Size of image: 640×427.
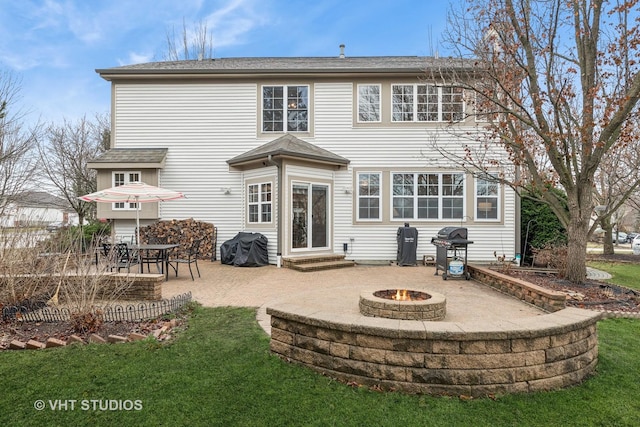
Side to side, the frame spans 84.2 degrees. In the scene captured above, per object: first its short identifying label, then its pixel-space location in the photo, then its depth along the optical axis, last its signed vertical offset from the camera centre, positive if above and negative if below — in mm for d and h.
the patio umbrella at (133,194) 7809 +376
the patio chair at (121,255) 6785 -936
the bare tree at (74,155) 20266 +3299
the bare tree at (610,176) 10719 +1458
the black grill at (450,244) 7762 -718
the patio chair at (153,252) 7663 -1033
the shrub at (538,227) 10867 -438
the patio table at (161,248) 7391 -770
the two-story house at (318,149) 10945 +1970
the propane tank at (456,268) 7714 -1207
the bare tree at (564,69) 6457 +2865
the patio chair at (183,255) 10680 -1351
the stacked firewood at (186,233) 11102 -681
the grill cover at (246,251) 9938 -1136
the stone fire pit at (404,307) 3953 -1074
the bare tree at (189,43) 24100 +11564
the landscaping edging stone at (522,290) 4771 -1243
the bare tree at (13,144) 11117 +2272
